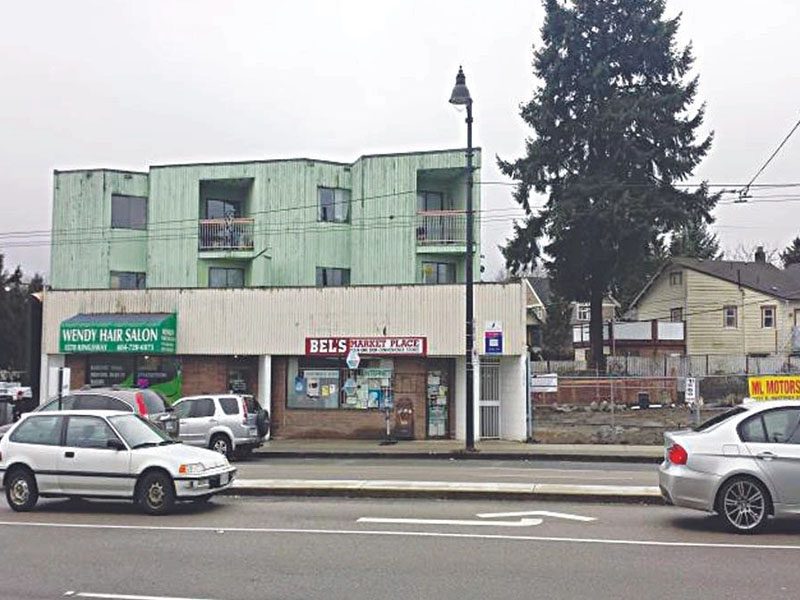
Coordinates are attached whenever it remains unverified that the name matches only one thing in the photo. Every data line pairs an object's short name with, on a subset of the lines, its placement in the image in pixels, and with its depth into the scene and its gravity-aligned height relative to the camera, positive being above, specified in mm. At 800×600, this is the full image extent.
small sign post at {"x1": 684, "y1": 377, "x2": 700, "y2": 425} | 25422 -490
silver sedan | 10219 -1035
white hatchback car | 12203 -1225
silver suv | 22141 -1214
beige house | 54938 +4187
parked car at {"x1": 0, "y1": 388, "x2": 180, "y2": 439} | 19266 -627
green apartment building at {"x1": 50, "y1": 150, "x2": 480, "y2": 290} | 37875 +6238
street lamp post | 23500 +1747
